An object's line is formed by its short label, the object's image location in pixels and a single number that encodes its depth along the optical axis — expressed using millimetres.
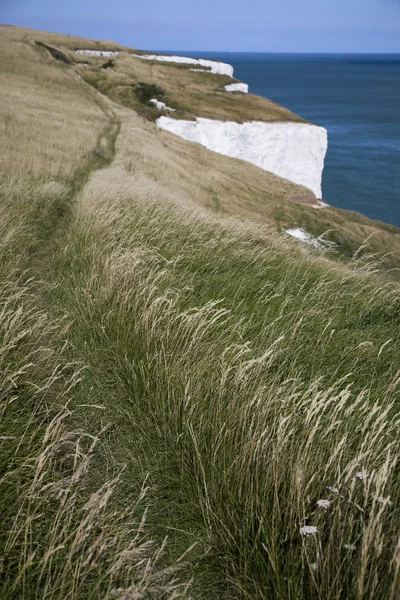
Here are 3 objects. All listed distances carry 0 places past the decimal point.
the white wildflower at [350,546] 1937
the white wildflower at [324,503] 2102
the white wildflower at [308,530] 1975
